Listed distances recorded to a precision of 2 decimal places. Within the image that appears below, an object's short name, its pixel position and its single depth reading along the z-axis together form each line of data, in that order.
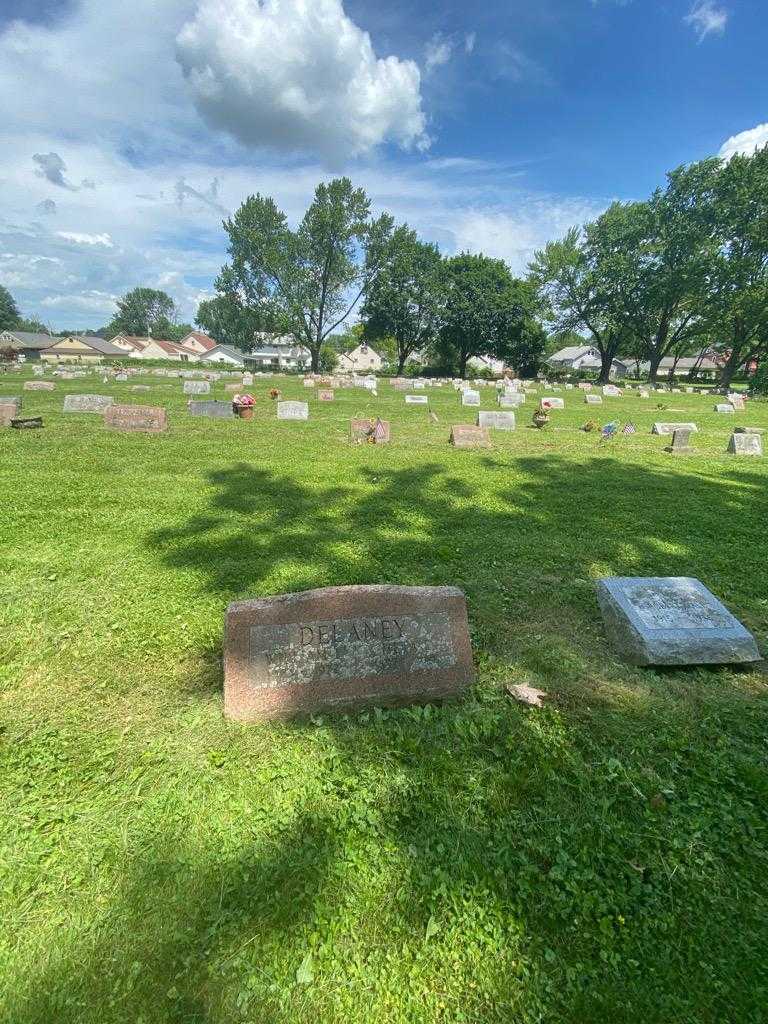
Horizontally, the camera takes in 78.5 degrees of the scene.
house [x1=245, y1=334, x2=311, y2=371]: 94.69
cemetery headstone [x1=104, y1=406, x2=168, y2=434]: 12.32
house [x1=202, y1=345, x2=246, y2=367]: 91.68
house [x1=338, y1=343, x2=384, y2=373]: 94.00
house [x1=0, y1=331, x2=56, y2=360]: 76.12
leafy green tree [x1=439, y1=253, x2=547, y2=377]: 50.09
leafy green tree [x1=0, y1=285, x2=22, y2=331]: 93.44
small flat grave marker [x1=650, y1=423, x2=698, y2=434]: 14.40
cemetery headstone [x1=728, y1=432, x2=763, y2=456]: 11.71
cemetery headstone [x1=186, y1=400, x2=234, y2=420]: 14.97
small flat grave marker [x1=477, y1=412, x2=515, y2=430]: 14.67
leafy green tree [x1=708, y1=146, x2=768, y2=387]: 38.66
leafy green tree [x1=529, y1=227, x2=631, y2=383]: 46.97
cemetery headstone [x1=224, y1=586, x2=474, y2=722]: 3.03
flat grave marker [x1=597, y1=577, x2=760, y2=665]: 3.53
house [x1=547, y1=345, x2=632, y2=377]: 91.80
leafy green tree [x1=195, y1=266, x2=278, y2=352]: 49.34
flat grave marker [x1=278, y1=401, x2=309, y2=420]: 15.23
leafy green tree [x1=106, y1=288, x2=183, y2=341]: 132.62
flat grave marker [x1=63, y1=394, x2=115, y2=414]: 15.97
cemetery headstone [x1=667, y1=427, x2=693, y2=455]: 11.82
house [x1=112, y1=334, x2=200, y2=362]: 95.56
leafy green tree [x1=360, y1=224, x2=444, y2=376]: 50.47
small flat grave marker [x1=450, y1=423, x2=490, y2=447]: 11.78
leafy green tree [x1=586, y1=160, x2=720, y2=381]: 41.00
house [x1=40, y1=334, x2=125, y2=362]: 77.64
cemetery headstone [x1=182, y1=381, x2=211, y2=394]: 26.56
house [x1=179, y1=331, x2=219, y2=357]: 109.62
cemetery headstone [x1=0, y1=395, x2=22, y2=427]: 12.09
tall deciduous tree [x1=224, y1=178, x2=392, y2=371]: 46.19
